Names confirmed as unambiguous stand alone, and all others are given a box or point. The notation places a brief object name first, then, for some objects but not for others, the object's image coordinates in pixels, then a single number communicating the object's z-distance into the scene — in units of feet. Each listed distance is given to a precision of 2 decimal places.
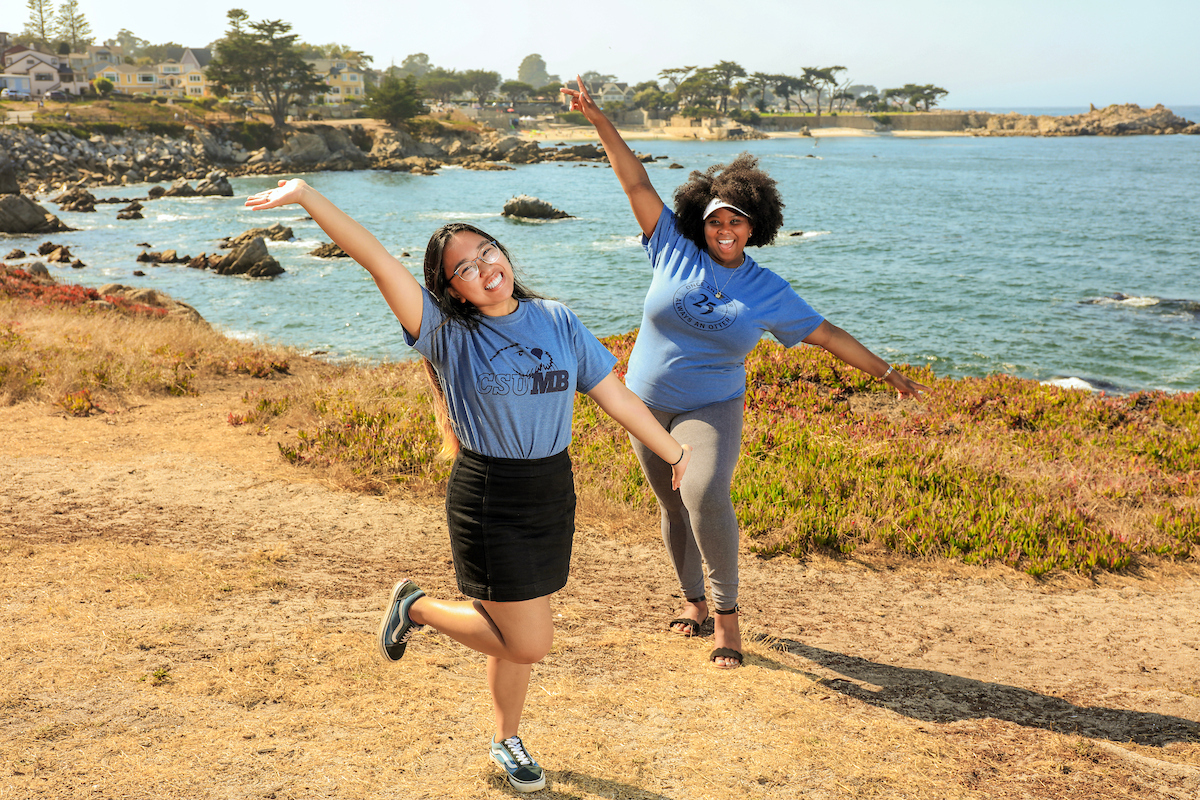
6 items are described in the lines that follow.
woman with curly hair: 14.47
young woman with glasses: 9.72
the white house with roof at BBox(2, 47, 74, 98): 320.09
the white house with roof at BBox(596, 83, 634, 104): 590.31
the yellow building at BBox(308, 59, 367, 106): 451.44
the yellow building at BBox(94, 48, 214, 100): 402.52
